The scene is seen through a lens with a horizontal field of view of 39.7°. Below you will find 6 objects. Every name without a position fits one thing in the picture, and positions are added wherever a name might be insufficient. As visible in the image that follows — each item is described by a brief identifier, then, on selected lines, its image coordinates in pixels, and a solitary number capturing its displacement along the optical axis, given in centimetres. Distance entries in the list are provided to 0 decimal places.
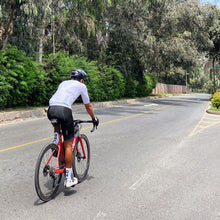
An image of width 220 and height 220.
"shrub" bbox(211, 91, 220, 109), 1857
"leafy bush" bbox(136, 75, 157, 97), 3531
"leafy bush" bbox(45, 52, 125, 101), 1794
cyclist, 430
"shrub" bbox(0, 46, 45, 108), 1320
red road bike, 409
